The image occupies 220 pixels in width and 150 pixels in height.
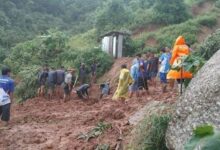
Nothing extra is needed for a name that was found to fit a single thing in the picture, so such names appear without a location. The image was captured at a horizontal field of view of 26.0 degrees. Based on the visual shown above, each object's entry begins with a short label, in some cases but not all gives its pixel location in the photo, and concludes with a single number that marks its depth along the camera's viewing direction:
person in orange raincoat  8.84
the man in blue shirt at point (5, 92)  9.20
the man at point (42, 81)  17.59
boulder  5.16
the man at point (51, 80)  16.89
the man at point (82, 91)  16.45
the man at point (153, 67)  16.57
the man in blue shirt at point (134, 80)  12.52
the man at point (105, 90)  16.97
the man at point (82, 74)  21.27
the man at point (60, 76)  16.92
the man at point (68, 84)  16.47
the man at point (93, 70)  23.27
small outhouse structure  25.89
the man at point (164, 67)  11.86
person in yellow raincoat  12.20
